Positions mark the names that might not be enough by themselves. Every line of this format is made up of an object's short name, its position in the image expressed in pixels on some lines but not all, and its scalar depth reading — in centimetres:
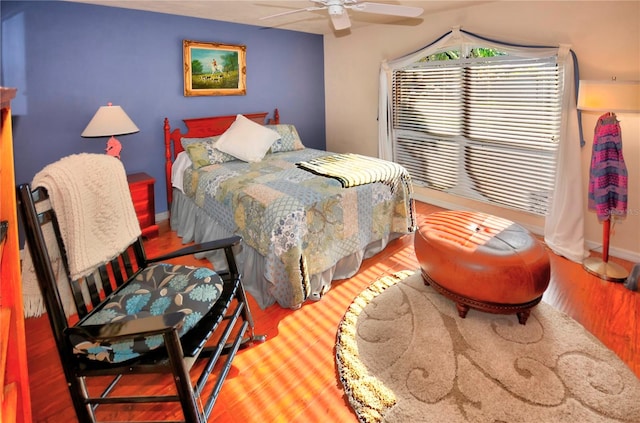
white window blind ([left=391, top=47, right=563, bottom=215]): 341
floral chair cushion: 143
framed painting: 402
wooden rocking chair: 133
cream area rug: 168
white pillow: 382
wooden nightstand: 344
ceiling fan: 233
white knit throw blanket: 148
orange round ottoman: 208
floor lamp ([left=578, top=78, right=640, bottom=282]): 248
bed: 246
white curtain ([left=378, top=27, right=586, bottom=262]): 308
